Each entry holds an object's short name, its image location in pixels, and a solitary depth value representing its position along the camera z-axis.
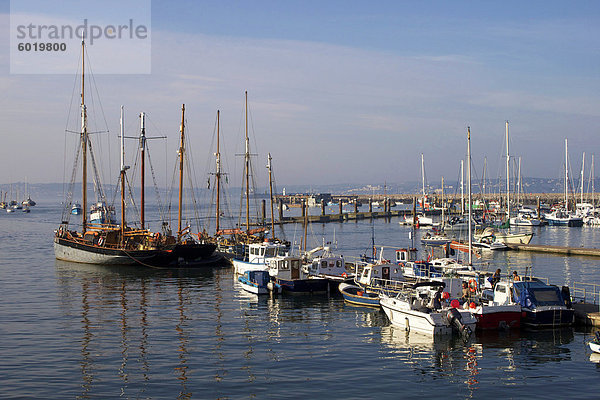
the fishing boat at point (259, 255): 59.56
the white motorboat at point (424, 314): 35.00
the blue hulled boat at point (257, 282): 50.44
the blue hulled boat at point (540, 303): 36.44
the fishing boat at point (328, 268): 52.84
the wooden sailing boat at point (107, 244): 69.38
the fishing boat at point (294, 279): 49.97
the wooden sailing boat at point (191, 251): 69.25
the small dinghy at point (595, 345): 30.28
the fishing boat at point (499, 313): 36.03
